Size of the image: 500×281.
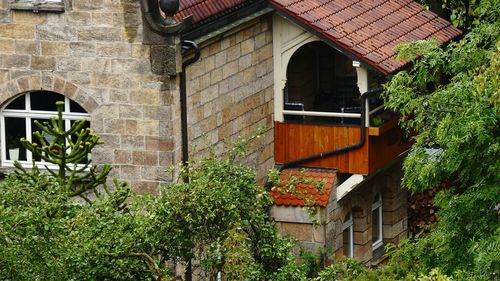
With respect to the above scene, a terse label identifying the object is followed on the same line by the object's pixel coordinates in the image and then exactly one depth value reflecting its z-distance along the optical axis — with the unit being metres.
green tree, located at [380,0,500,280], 26.58
